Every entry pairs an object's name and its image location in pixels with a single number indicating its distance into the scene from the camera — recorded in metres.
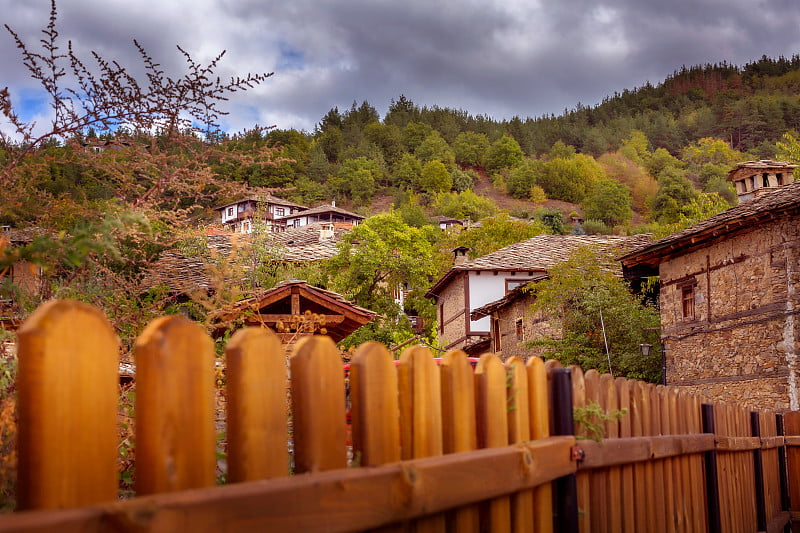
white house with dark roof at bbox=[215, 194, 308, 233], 86.54
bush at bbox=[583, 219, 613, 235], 75.50
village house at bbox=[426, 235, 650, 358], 29.58
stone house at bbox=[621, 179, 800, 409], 15.20
